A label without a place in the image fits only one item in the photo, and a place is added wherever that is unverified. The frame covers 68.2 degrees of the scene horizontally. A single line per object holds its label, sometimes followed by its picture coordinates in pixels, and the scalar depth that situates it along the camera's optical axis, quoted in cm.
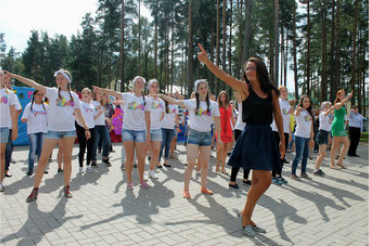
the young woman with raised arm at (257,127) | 322
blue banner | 1140
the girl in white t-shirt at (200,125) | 489
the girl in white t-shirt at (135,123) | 520
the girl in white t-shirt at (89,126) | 670
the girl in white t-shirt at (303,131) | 663
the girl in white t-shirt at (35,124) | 621
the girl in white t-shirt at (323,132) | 745
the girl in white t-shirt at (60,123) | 435
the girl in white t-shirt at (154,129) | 593
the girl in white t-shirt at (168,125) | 766
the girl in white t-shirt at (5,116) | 467
